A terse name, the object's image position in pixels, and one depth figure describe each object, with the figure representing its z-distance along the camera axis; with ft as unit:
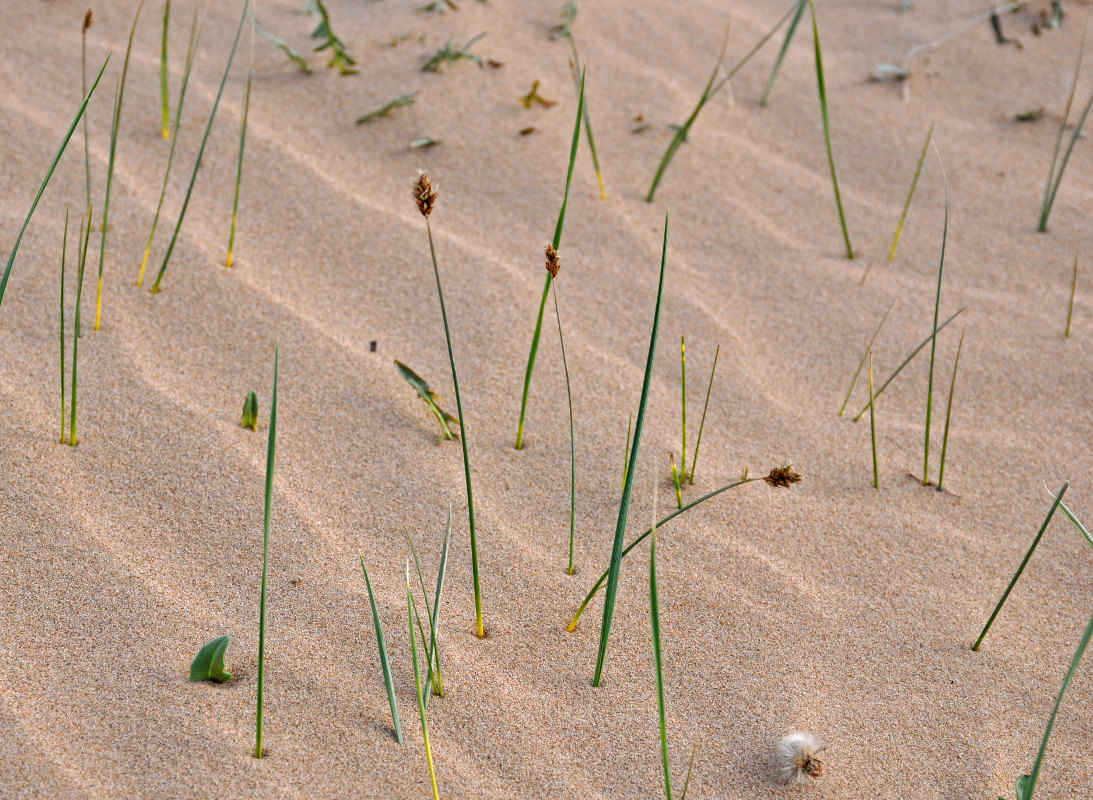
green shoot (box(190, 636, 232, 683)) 3.63
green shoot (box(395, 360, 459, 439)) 4.13
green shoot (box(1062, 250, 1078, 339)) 4.43
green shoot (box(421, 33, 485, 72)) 5.21
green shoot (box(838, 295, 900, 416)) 4.24
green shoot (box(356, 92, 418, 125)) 4.93
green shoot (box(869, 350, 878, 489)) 4.02
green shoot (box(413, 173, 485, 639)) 3.45
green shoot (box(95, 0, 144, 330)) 4.07
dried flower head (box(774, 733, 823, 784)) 3.61
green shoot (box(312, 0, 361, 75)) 5.09
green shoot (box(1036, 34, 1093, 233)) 4.72
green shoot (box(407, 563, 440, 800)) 3.49
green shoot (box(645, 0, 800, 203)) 4.71
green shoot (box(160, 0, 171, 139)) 4.66
